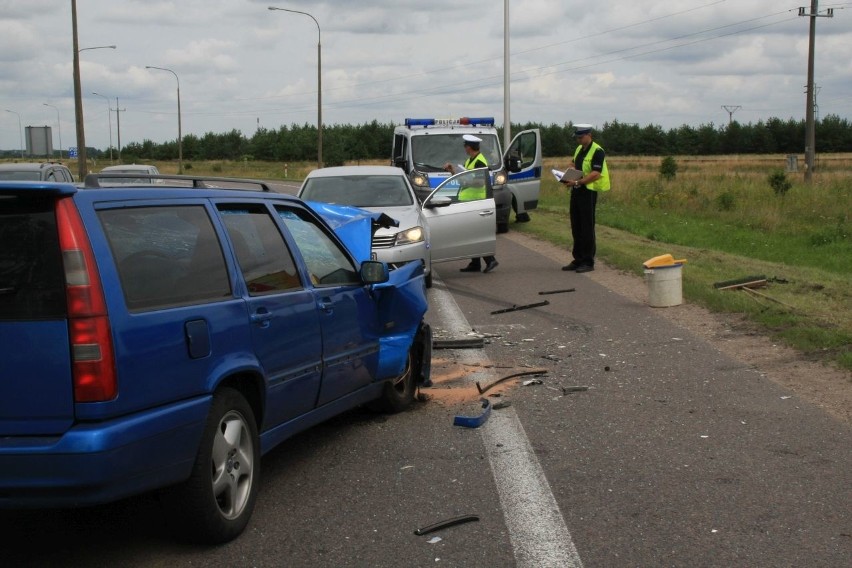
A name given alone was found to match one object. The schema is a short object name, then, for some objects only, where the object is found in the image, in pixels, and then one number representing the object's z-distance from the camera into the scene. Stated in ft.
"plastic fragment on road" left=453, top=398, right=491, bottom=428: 21.42
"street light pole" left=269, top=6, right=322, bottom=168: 156.94
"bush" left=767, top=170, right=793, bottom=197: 110.11
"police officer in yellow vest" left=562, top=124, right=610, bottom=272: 47.60
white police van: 67.92
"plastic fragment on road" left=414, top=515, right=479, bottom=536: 15.27
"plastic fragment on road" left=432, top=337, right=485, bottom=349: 30.68
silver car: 43.68
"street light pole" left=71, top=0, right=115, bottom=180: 100.63
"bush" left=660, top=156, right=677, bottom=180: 148.07
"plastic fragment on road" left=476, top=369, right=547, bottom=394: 24.76
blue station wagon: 12.76
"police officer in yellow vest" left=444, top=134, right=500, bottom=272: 50.39
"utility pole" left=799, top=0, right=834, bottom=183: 130.82
